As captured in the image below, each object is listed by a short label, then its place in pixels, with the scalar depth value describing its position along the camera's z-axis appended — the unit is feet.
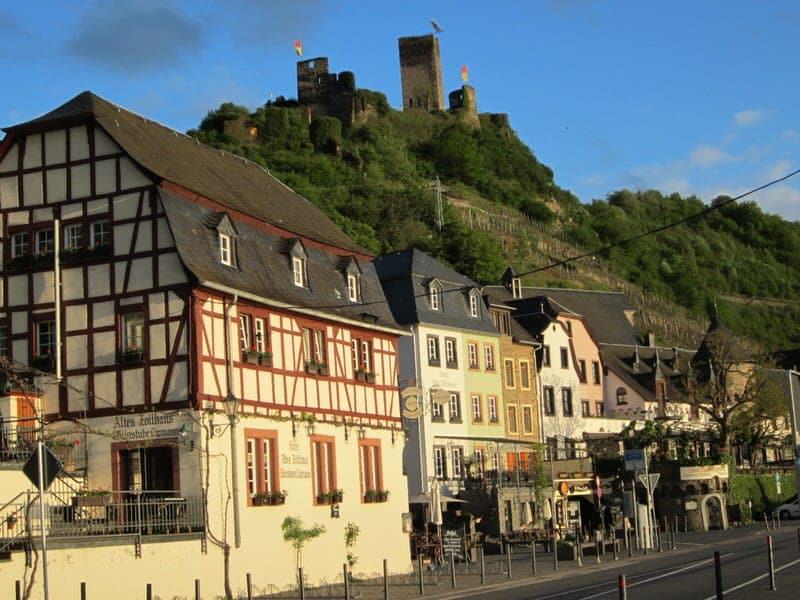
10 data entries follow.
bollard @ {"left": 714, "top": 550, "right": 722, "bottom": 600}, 69.69
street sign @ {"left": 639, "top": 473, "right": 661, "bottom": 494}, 144.25
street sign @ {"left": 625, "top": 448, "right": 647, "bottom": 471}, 151.64
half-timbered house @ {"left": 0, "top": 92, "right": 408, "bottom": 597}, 110.83
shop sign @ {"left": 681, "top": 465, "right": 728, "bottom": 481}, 233.96
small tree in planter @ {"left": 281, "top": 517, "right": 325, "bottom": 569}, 120.26
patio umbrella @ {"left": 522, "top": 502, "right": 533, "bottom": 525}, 203.41
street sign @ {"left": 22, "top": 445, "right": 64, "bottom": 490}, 67.67
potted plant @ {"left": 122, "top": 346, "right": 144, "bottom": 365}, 113.91
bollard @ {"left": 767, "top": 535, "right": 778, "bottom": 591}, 85.76
